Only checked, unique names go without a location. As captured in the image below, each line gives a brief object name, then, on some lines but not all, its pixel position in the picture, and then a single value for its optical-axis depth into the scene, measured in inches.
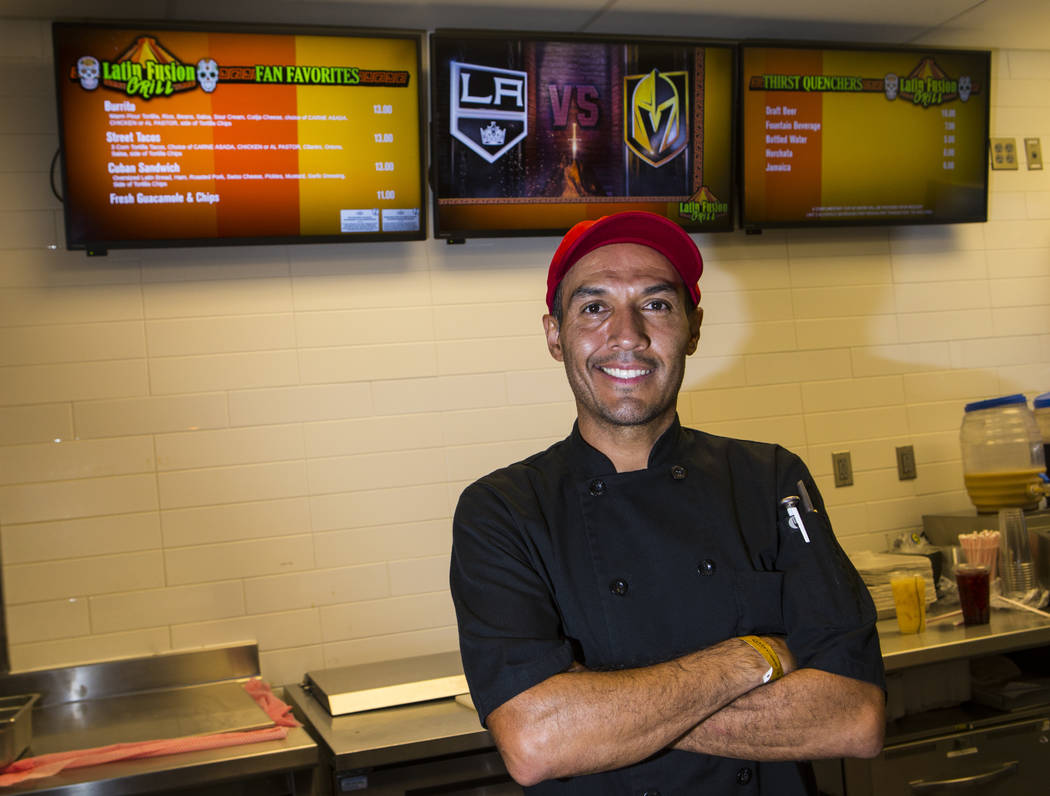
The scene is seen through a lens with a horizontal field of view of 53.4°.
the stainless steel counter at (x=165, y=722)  86.9
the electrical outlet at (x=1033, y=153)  147.5
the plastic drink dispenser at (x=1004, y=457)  128.1
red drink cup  112.1
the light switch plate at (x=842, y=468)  137.5
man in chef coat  56.7
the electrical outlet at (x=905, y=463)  140.0
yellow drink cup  111.7
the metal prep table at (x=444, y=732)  91.0
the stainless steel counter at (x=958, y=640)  105.3
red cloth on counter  87.4
